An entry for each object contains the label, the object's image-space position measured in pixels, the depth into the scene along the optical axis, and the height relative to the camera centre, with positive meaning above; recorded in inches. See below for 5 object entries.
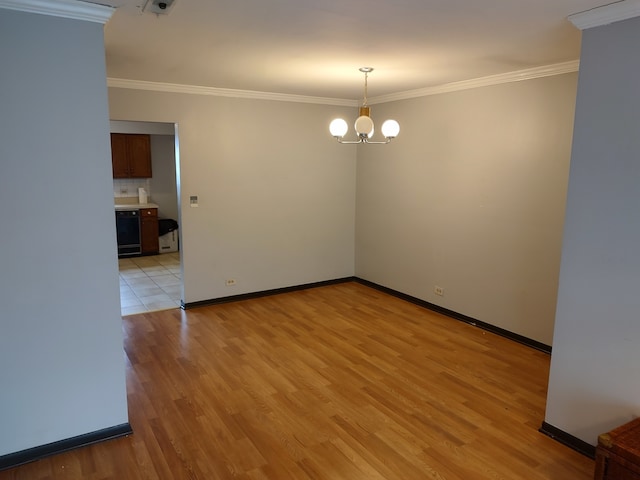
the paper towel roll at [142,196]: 331.6 -17.8
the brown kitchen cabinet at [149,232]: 321.4 -43.6
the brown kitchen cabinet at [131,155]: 317.7 +12.4
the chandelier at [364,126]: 156.3 +17.2
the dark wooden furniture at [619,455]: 83.0 -52.7
